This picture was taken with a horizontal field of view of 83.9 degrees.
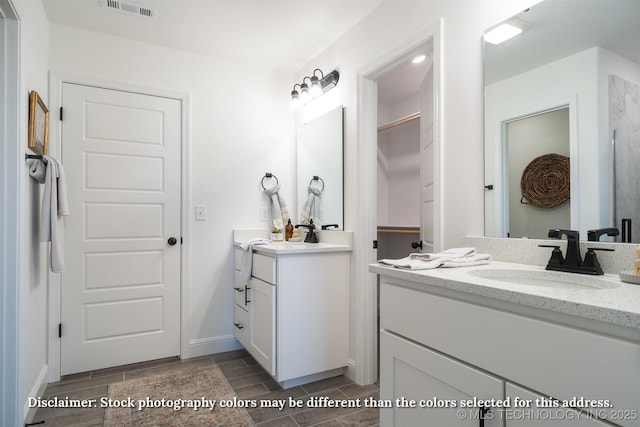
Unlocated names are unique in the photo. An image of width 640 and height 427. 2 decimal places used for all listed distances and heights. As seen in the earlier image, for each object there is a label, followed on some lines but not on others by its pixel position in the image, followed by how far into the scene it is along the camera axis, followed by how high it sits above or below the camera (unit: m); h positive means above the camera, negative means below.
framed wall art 1.88 +0.53
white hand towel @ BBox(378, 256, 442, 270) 1.28 -0.17
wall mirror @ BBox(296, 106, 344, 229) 2.61 +0.43
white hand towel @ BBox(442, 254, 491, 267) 1.35 -0.17
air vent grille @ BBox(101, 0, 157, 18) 2.22 +1.35
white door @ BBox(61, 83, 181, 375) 2.50 -0.08
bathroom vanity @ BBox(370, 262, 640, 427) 0.75 -0.34
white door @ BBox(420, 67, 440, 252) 2.05 +0.34
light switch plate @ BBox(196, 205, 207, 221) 2.87 +0.04
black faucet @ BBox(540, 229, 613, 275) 1.18 -0.14
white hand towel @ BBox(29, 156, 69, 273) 1.94 +0.08
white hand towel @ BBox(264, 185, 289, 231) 3.09 +0.10
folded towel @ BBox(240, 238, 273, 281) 2.50 -0.27
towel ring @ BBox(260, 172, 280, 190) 3.13 +0.37
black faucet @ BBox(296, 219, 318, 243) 2.74 -0.13
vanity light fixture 2.68 +1.03
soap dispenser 2.97 -0.11
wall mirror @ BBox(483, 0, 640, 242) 1.18 +0.39
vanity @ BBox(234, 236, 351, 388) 2.16 -0.59
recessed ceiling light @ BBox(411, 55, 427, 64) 2.06 +0.95
